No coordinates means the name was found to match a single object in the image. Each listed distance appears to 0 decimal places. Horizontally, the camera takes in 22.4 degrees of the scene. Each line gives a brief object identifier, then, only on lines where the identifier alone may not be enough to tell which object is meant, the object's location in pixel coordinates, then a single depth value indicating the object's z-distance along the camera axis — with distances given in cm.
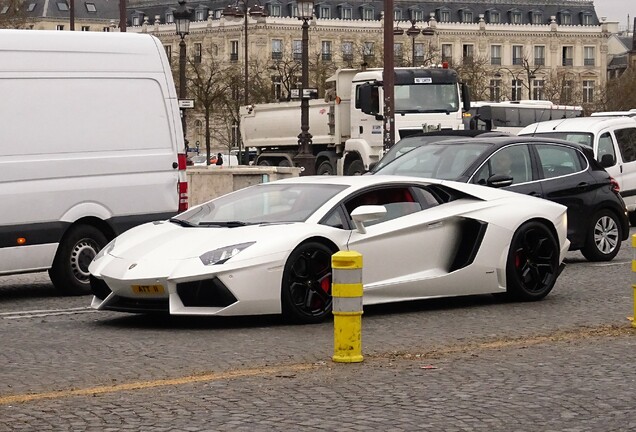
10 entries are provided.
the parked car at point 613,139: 2558
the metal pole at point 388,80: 3117
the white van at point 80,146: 1492
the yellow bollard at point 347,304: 1023
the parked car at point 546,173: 1766
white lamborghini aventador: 1209
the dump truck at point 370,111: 3809
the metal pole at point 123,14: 3559
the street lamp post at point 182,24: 3956
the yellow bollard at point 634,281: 1210
